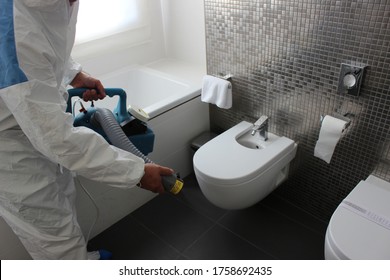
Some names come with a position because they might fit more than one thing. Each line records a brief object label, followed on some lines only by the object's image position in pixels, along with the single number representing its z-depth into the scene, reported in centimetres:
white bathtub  166
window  207
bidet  147
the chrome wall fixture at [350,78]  135
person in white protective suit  90
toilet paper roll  144
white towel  184
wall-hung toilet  112
